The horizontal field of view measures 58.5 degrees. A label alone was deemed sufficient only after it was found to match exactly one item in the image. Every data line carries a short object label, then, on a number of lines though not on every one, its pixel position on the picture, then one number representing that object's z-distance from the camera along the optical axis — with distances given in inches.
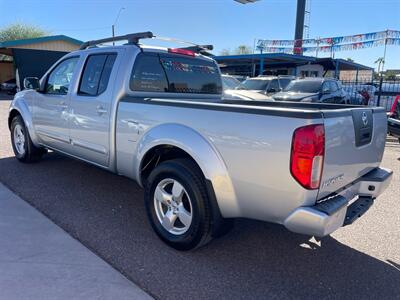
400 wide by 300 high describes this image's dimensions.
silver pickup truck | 101.1
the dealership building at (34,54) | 773.3
